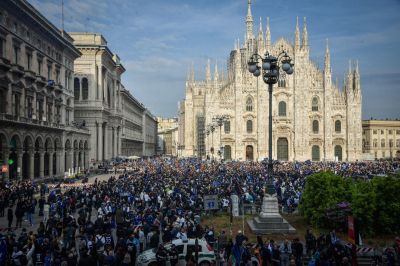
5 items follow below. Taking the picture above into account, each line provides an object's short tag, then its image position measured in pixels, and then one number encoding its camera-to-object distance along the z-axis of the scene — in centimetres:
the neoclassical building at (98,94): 6112
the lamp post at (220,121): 5242
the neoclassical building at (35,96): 3300
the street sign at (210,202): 1769
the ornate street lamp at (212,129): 6022
